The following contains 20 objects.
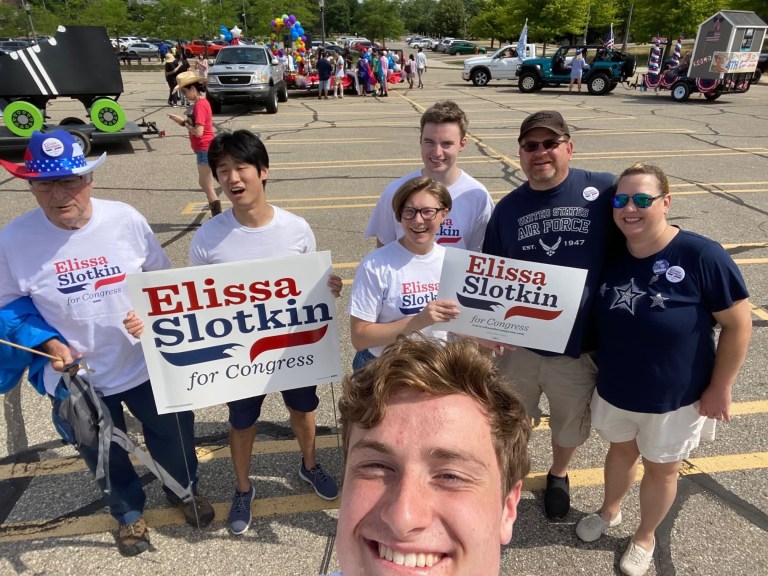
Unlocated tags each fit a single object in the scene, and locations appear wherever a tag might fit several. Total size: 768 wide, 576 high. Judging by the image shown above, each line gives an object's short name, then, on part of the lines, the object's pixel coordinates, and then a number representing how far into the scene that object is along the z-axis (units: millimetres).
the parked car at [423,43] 70438
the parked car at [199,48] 39594
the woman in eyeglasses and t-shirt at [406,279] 2391
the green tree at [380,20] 55000
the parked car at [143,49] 44425
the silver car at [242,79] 16719
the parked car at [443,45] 61694
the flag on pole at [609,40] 26398
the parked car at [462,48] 55406
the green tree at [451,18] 82688
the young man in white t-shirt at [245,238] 2516
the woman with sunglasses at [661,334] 2049
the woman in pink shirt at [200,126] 7027
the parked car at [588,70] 22234
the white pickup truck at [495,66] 25703
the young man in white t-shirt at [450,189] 2941
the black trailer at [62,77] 10828
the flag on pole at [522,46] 24953
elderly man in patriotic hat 2248
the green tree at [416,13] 103838
